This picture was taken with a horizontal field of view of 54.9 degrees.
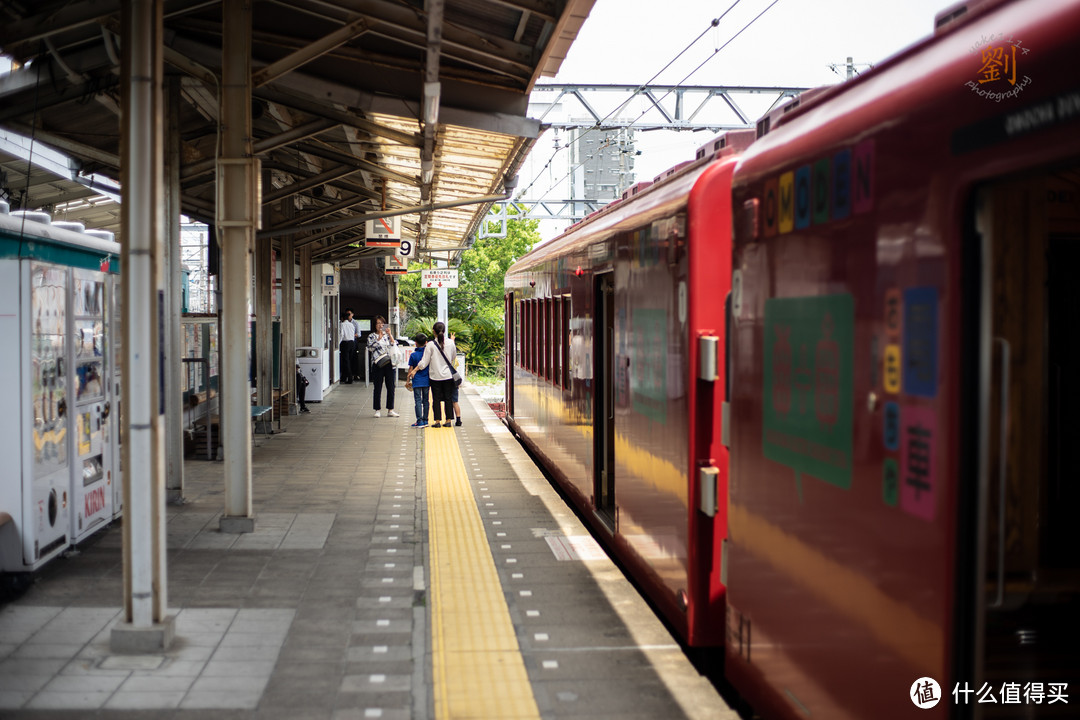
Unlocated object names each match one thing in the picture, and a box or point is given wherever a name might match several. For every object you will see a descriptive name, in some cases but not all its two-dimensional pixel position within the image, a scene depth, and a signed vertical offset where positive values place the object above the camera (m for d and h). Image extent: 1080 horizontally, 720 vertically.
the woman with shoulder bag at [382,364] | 16.88 -0.54
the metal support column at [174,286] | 8.84 +0.40
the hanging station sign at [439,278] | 22.83 +1.17
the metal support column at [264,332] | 14.15 -0.01
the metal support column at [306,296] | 20.19 +0.68
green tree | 42.06 +2.28
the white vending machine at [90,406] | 6.96 -0.52
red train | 2.37 -0.17
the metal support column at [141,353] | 4.95 -0.10
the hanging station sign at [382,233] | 16.39 +1.58
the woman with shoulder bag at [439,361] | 14.81 -0.44
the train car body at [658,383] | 4.47 -0.28
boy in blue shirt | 15.00 -0.78
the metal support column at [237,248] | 7.68 +0.62
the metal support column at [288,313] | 17.17 +0.31
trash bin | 19.53 -0.71
